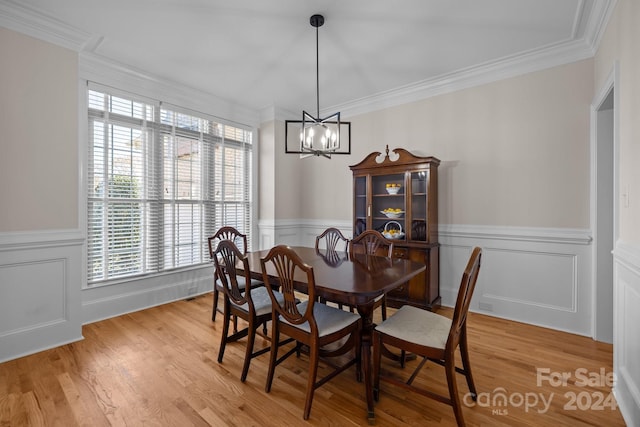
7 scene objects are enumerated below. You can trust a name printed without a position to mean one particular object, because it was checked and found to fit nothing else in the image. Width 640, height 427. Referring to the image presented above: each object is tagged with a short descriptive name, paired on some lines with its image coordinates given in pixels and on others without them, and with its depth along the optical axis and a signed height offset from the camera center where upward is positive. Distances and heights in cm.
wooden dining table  173 -45
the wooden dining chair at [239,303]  212 -71
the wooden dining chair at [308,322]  175 -72
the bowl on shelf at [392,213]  368 -3
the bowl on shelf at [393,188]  367 +28
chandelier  248 +63
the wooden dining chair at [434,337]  161 -74
